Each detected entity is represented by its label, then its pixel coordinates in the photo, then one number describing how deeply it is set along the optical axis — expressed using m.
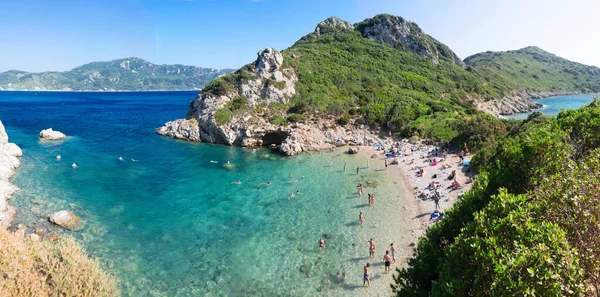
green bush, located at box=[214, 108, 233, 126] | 55.68
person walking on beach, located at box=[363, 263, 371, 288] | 18.90
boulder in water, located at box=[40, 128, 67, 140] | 56.78
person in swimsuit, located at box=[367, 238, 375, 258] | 21.81
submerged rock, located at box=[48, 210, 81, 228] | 25.07
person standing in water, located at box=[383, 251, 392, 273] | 19.94
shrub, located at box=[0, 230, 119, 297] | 11.62
